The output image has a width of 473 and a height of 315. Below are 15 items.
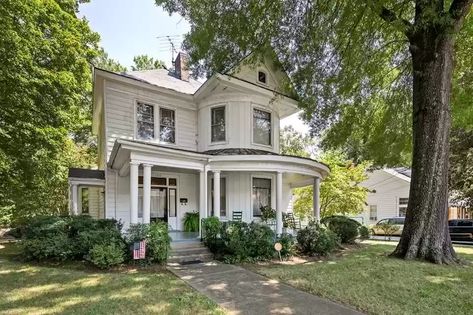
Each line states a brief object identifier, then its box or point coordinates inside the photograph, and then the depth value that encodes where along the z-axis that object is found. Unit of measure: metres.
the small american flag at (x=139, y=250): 8.75
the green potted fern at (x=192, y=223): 13.27
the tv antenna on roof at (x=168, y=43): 21.62
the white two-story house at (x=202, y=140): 12.13
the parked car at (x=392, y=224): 21.09
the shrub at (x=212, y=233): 10.77
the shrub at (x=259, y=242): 10.27
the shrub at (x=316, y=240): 11.14
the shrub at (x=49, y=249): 9.02
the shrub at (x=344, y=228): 14.66
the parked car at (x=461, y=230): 18.27
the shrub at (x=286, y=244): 10.86
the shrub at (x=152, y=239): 9.07
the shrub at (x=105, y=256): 8.38
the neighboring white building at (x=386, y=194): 27.62
